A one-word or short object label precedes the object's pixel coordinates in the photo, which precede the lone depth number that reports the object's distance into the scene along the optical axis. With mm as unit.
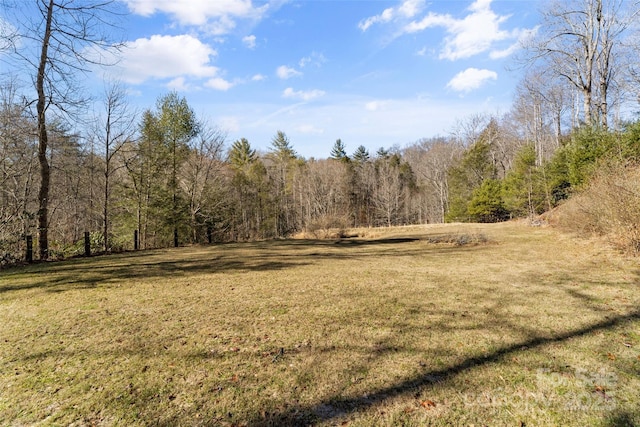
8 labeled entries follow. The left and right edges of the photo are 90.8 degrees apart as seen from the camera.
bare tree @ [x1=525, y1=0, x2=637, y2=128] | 16422
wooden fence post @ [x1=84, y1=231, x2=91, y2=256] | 9844
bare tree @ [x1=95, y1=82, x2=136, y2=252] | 13062
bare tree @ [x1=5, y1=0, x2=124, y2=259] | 9102
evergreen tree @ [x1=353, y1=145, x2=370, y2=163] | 45781
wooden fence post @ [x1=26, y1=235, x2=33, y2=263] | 8266
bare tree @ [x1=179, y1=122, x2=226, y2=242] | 17938
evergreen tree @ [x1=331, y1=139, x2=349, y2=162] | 45031
